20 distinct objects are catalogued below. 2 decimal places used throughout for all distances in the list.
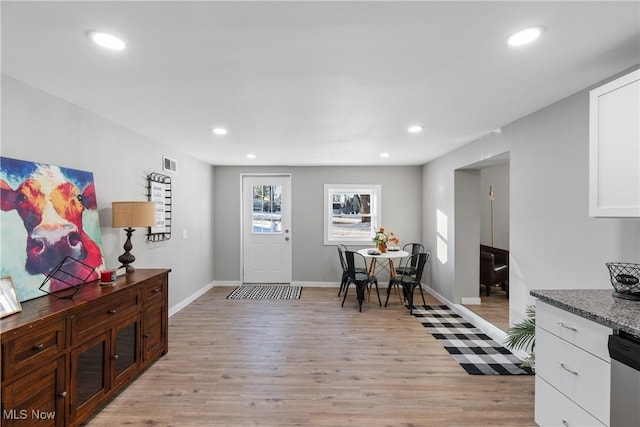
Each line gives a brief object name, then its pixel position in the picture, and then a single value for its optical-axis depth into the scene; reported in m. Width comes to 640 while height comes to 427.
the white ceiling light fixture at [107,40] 1.52
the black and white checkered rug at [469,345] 2.78
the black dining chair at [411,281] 4.35
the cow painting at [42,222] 1.92
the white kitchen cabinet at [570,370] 1.45
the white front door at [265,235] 5.99
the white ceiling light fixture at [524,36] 1.48
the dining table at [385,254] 4.65
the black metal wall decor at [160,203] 3.68
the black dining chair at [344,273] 4.85
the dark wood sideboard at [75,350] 1.55
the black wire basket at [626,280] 1.69
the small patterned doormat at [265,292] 5.16
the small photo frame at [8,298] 1.67
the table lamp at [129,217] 2.75
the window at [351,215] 5.94
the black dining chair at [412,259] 4.88
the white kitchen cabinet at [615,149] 1.51
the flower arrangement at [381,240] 4.96
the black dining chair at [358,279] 4.43
